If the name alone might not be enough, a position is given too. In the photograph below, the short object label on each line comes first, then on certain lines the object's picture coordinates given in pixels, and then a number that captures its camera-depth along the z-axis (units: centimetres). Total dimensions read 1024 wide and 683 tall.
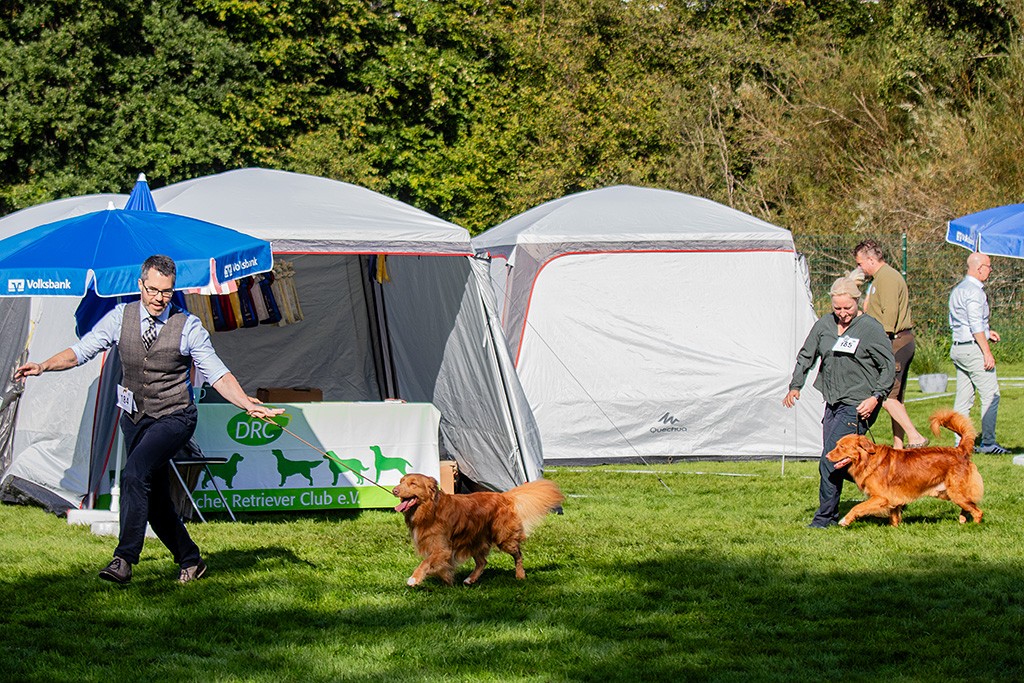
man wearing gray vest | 1281
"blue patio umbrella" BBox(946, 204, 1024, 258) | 2041
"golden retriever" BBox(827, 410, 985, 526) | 1606
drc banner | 1833
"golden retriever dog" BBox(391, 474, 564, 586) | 1302
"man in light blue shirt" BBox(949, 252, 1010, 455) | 2234
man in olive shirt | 2052
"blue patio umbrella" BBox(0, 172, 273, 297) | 1445
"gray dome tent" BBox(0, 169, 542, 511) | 1816
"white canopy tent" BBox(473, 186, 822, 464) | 2366
